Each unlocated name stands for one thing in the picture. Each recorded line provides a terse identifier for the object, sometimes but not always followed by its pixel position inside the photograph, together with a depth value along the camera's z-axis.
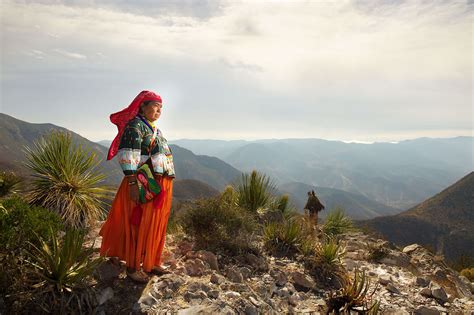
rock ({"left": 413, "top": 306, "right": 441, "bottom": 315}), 4.42
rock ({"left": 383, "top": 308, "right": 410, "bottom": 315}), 4.29
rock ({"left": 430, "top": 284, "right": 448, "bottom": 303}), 4.93
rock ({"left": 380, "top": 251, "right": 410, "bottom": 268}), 6.66
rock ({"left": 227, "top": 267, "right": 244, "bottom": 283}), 4.49
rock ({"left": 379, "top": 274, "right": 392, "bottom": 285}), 5.41
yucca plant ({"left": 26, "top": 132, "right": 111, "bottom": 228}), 5.20
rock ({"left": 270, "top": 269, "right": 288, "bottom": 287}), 4.86
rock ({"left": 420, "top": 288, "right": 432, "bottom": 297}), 5.06
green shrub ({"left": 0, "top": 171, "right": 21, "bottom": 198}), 6.46
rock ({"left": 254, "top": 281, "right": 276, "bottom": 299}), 4.36
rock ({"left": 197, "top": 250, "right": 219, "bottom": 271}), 4.77
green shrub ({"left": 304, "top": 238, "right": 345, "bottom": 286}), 5.23
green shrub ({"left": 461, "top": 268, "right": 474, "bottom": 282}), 9.20
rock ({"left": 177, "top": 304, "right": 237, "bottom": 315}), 3.45
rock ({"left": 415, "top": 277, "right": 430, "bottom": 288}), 5.51
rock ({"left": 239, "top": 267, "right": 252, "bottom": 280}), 4.78
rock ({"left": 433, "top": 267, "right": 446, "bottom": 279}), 6.41
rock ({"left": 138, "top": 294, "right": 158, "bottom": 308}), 3.47
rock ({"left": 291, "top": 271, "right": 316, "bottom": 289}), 4.96
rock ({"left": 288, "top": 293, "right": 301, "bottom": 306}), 4.44
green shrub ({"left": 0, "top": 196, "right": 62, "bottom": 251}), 3.16
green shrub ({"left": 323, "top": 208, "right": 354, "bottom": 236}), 9.42
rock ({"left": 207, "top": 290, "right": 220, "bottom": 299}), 3.88
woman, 3.71
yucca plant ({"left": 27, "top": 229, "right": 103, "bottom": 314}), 2.96
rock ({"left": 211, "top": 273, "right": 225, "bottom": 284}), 4.28
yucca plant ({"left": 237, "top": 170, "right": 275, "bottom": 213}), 8.47
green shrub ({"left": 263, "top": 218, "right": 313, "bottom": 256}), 6.05
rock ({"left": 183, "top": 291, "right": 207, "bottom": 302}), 3.71
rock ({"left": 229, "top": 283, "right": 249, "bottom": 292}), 4.20
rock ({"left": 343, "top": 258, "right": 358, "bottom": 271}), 5.94
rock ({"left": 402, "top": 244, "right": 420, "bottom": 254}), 7.90
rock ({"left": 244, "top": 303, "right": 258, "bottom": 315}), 3.76
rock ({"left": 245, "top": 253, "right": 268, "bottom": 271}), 5.16
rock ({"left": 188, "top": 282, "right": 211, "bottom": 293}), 3.92
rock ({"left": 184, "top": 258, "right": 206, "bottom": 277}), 4.41
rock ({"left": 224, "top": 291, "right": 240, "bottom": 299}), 3.97
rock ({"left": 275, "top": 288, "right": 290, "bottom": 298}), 4.57
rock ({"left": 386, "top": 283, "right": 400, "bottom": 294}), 5.10
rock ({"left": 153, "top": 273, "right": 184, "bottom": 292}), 3.81
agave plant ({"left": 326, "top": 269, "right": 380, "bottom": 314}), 4.11
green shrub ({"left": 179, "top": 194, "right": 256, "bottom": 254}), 5.49
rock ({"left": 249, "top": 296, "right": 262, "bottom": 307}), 3.94
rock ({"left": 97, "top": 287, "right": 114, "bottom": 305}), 3.35
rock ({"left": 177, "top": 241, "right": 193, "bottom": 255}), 5.22
